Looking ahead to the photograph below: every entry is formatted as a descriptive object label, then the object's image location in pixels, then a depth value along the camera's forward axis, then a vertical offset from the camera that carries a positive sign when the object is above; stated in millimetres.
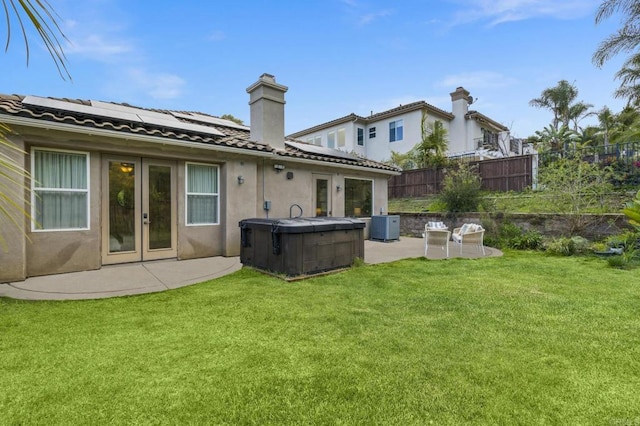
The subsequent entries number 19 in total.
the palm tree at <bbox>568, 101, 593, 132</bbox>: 30516 +10001
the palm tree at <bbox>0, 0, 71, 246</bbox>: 1226 +812
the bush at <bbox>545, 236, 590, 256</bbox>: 8703 -998
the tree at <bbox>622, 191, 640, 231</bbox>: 6195 -12
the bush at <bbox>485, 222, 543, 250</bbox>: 9742 -880
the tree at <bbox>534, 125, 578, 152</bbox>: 22527 +5895
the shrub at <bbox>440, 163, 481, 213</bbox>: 12344 +677
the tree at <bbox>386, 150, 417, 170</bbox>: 22038 +3785
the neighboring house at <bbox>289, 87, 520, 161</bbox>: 24562 +6983
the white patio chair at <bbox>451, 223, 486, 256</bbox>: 8859 -726
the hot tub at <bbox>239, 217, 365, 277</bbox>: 6020 -663
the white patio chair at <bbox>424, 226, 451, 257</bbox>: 8781 -746
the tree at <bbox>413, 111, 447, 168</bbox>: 18891 +4067
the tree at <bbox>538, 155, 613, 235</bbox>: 9562 +645
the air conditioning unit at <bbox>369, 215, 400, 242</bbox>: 11742 -599
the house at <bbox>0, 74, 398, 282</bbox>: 5902 +783
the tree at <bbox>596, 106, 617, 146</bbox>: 27203 +8283
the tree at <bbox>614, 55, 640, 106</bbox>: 16047 +7146
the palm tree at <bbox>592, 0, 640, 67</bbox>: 13914 +8548
